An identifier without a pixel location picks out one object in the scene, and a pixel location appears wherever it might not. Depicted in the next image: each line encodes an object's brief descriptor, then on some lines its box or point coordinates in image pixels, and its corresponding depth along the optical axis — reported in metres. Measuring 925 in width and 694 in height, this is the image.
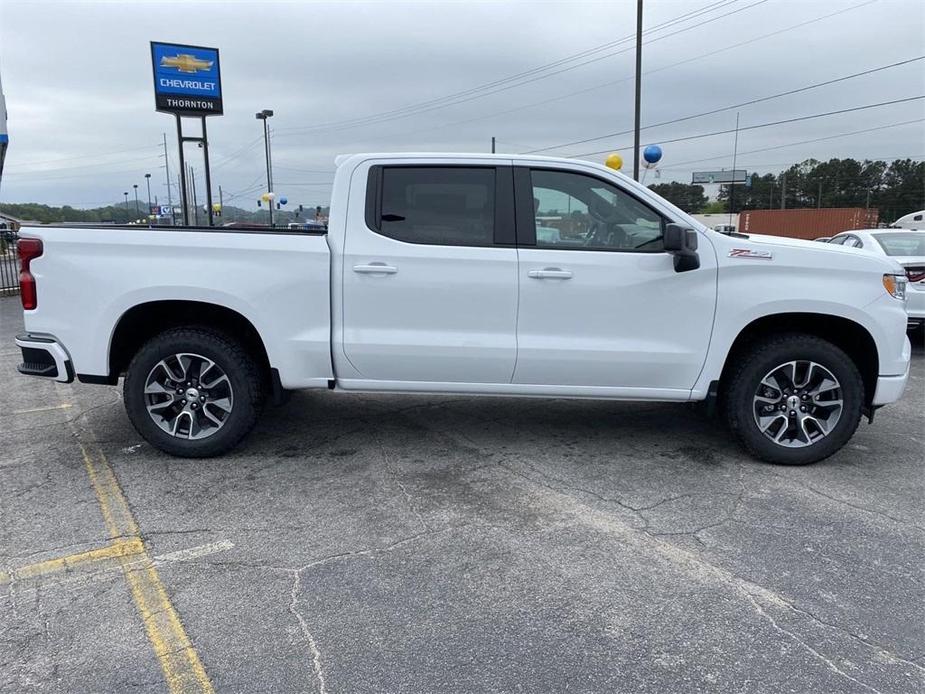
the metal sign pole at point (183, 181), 26.06
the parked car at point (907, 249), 8.05
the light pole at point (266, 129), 38.78
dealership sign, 25.61
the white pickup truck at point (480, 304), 4.38
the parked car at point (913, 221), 25.95
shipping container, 36.84
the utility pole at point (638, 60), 20.59
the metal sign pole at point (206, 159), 26.72
